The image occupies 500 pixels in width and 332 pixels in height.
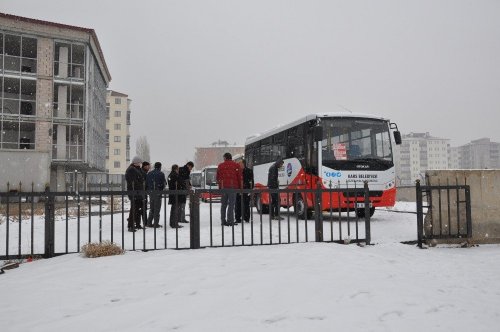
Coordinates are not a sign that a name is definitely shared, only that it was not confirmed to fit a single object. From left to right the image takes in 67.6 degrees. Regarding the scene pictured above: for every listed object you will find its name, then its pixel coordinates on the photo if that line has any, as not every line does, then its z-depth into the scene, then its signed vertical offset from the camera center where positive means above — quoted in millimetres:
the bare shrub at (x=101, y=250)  5746 -1007
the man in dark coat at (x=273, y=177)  11609 +171
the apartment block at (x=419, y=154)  141750 +10113
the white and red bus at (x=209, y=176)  29562 +583
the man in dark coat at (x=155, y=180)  10613 +116
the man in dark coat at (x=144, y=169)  9766 +437
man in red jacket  10336 +251
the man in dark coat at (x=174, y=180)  10668 +111
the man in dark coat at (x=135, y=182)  9258 +59
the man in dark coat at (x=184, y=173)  10758 +309
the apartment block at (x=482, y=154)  163875 +11559
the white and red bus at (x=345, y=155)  11242 +818
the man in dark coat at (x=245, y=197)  11031 -418
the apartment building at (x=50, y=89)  26164 +7340
